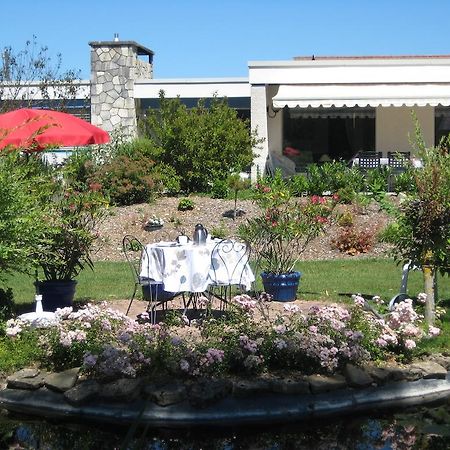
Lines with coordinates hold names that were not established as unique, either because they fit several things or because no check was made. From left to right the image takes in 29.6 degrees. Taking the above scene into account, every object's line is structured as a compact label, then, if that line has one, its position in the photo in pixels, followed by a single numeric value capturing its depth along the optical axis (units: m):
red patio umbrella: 9.75
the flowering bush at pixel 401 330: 7.65
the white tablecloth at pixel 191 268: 9.05
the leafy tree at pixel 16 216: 8.29
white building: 20.48
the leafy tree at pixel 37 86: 24.20
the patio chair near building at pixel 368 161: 19.08
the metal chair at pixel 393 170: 18.69
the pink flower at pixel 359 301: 8.12
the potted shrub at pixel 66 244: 9.51
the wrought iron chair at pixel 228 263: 9.09
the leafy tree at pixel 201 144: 18.88
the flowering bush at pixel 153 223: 16.27
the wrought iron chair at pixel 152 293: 9.24
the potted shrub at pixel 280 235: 10.77
